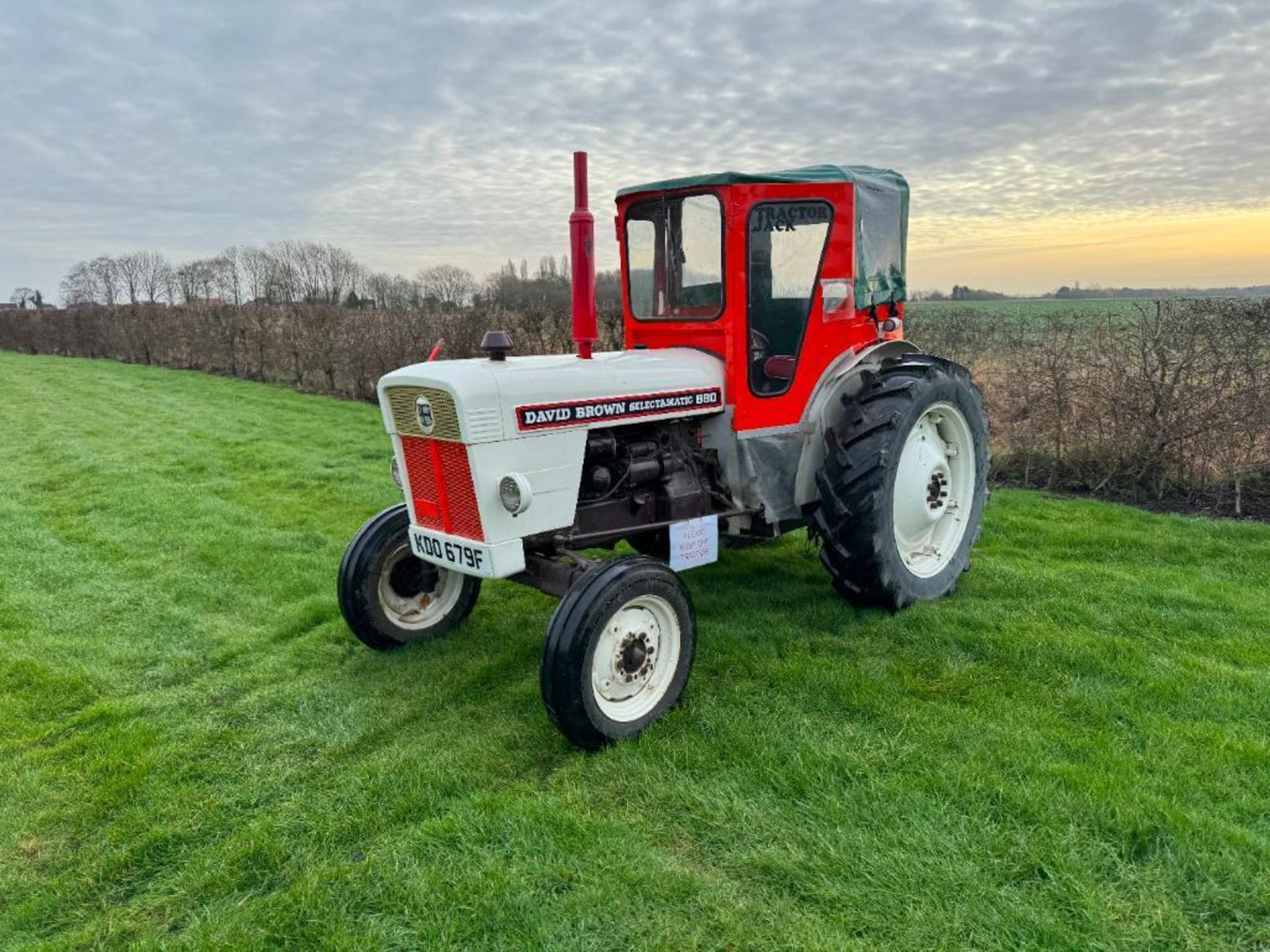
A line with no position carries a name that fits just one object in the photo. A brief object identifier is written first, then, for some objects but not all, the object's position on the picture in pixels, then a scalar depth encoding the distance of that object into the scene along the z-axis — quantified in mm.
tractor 3430
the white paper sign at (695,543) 3973
